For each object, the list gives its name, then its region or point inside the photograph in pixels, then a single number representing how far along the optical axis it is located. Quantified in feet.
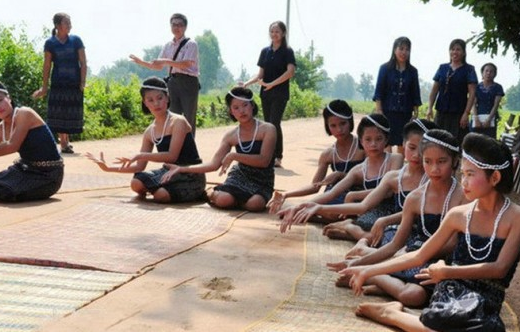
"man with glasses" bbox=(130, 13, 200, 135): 28.94
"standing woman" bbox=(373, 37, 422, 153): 25.93
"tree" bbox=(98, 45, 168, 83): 401.37
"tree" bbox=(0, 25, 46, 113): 42.65
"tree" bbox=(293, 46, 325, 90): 134.82
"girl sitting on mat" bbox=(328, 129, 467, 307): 13.21
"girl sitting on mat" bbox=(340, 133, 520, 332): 10.86
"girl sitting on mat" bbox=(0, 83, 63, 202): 20.74
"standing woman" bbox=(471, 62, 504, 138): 34.86
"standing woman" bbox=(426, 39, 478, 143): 27.12
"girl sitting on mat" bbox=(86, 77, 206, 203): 21.90
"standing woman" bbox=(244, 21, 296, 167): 30.14
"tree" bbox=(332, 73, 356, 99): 532.73
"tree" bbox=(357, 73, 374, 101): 392.27
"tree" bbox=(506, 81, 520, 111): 317.63
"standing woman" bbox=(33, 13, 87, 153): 31.94
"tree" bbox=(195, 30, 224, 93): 338.75
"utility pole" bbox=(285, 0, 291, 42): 109.40
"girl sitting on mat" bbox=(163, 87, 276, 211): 21.36
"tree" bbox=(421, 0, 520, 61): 24.95
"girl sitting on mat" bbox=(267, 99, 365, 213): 19.98
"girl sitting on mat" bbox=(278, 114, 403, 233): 17.93
